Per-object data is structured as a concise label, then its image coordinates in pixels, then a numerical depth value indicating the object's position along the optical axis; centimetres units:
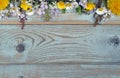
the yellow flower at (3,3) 117
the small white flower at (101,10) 121
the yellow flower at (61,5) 120
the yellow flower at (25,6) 119
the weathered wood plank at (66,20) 124
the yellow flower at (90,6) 120
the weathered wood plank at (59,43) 127
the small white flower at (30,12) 120
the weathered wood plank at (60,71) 129
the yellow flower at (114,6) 119
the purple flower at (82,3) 121
